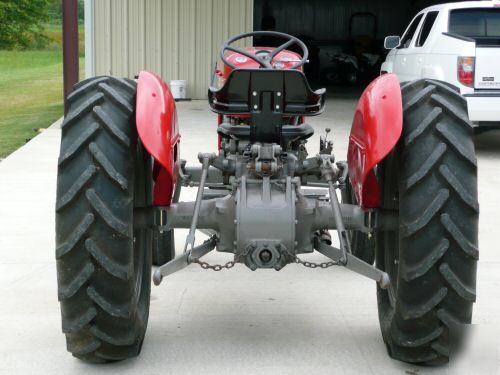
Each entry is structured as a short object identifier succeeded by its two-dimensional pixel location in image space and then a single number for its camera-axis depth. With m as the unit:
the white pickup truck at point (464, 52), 11.26
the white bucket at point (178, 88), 18.97
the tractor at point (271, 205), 4.02
